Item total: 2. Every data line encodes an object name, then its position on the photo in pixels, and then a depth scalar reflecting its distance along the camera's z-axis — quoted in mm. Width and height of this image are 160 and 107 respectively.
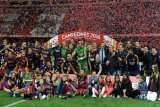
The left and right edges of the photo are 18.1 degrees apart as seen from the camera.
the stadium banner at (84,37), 18688
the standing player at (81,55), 16453
